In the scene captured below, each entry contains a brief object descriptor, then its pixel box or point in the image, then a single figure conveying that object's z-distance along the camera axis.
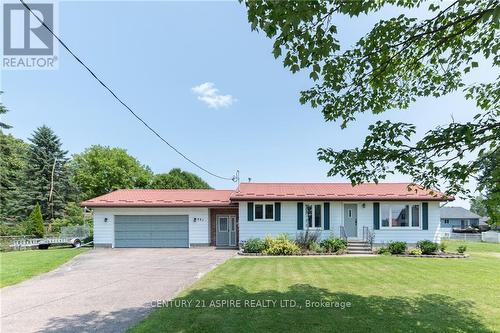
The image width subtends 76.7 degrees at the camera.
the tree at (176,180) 43.41
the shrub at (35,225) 23.34
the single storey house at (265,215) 17.59
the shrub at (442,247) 15.87
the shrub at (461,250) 15.29
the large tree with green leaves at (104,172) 42.44
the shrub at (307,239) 16.42
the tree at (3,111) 31.98
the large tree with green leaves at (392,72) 4.05
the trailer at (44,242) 20.11
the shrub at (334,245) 15.81
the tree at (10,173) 32.75
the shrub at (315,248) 15.82
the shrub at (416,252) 15.20
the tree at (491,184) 3.99
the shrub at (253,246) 15.77
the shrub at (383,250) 15.80
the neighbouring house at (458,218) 51.28
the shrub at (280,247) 15.38
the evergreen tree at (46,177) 34.12
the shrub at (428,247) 15.38
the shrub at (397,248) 15.55
